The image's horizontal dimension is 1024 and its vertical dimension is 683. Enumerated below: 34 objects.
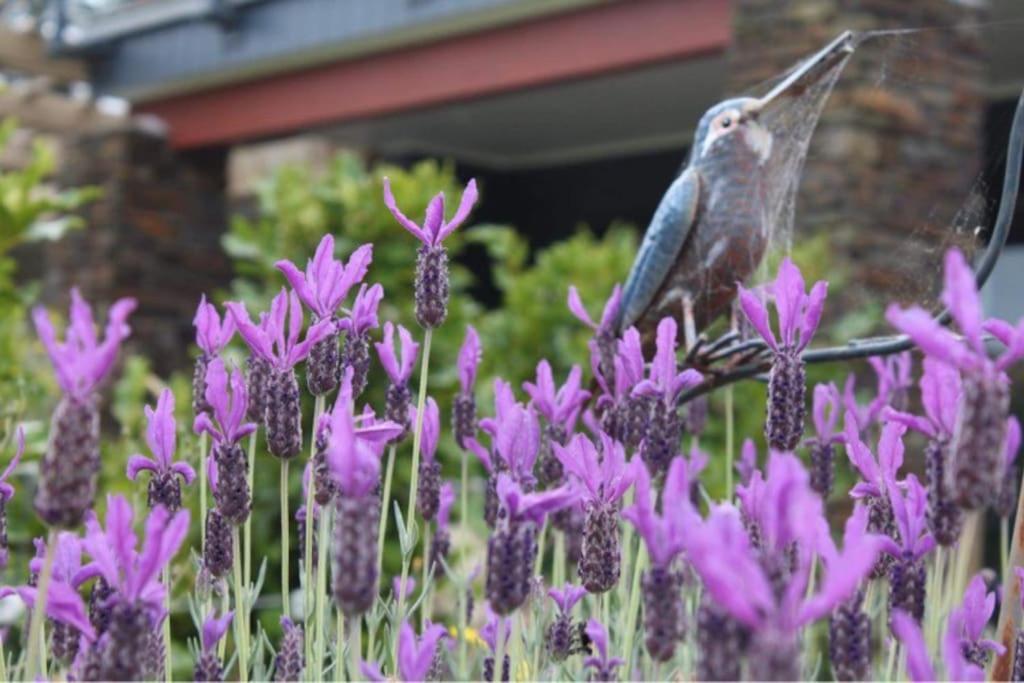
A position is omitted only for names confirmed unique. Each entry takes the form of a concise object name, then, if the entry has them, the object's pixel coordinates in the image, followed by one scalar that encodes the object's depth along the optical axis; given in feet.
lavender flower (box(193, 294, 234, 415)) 2.41
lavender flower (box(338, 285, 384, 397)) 2.38
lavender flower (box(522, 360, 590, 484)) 2.57
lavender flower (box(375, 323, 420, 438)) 2.52
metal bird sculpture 2.76
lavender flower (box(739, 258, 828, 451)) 2.18
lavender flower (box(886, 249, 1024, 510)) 1.79
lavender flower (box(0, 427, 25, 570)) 2.28
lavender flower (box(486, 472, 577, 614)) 1.96
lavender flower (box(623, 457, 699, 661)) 1.81
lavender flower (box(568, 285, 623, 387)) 2.69
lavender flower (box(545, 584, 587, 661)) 2.37
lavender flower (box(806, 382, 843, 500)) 2.78
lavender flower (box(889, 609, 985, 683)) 1.71
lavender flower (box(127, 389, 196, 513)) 2.31
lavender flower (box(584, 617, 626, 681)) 2.12
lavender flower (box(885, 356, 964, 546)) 1.99
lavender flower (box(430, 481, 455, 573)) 2.81
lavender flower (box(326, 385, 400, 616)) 1.82
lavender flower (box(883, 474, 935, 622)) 2.10
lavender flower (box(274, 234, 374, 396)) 2.26
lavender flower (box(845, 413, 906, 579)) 2.17
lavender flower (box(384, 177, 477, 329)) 2.31
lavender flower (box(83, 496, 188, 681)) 1.84
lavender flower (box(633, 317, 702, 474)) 2.33
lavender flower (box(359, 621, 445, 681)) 1.87
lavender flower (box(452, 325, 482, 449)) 2.71
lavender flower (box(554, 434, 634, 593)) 2.16
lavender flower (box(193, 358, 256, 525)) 2.28
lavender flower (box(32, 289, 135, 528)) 1.83
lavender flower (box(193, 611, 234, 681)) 2.16
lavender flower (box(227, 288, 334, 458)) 2.24
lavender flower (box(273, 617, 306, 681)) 2.22
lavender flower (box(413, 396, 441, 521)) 2.66
